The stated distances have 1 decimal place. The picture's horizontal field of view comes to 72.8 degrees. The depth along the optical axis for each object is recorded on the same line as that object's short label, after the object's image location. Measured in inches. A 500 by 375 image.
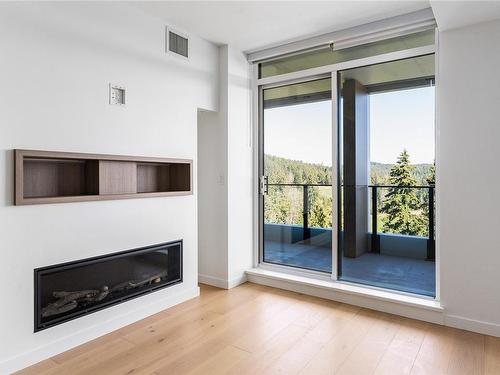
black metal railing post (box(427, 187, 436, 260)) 117.8
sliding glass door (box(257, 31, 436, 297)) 120.3
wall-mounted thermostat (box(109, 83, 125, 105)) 106.2
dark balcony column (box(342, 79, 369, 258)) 131.0
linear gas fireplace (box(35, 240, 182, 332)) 91.8
